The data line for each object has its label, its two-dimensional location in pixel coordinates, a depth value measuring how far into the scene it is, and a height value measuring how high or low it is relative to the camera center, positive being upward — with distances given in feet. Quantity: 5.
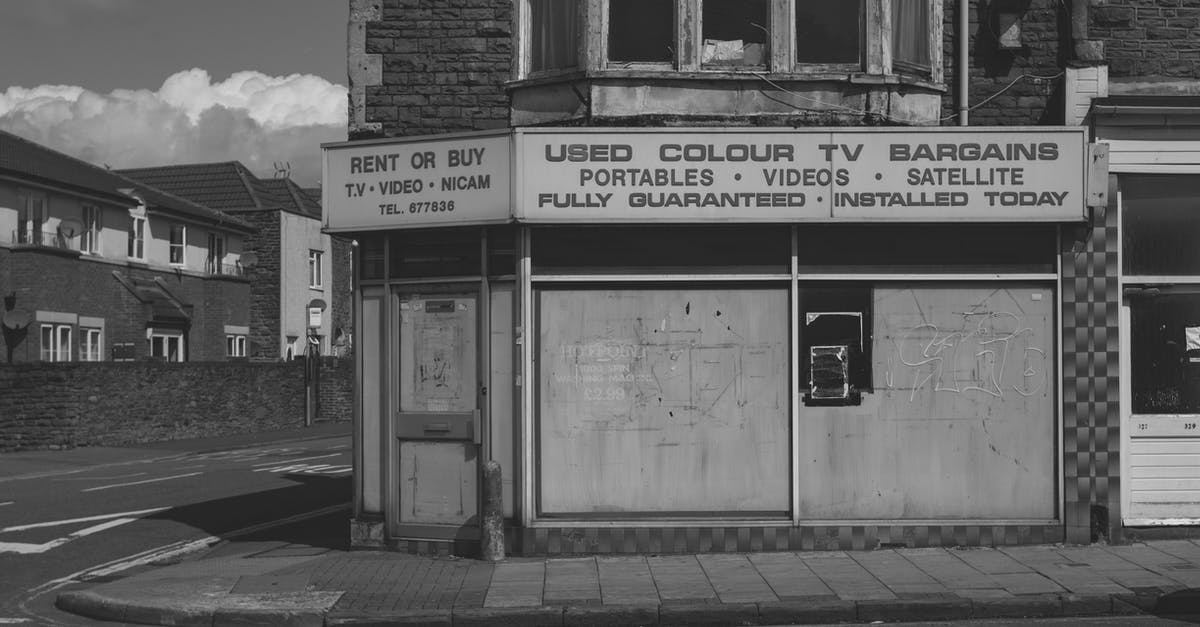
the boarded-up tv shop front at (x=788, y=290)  36.22 +0.82
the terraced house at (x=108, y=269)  109.50 +5.33
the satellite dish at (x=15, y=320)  103.96 +0.08
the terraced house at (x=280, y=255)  160.04 +8.90
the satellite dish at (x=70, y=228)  115.96 +8.90
